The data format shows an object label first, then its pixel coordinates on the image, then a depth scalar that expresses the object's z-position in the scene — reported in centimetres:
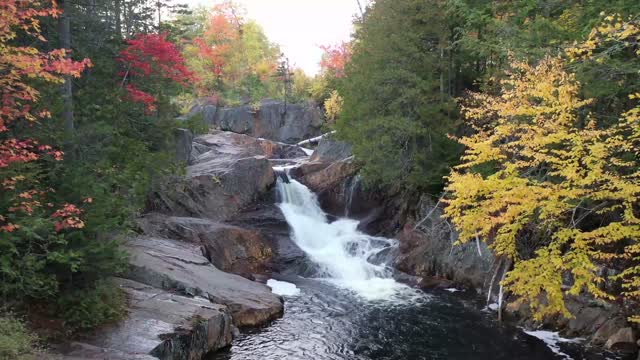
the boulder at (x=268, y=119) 4028
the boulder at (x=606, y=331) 1069
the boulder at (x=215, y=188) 1930
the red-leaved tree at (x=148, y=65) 1371
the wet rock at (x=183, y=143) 1978
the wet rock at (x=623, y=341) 1023
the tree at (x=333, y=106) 3265
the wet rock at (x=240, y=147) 2622
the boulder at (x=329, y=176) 2312
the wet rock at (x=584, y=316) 1112
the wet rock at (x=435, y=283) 1548
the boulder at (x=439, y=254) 1500
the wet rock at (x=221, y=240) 1655
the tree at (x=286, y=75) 4407
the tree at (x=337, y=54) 4243
